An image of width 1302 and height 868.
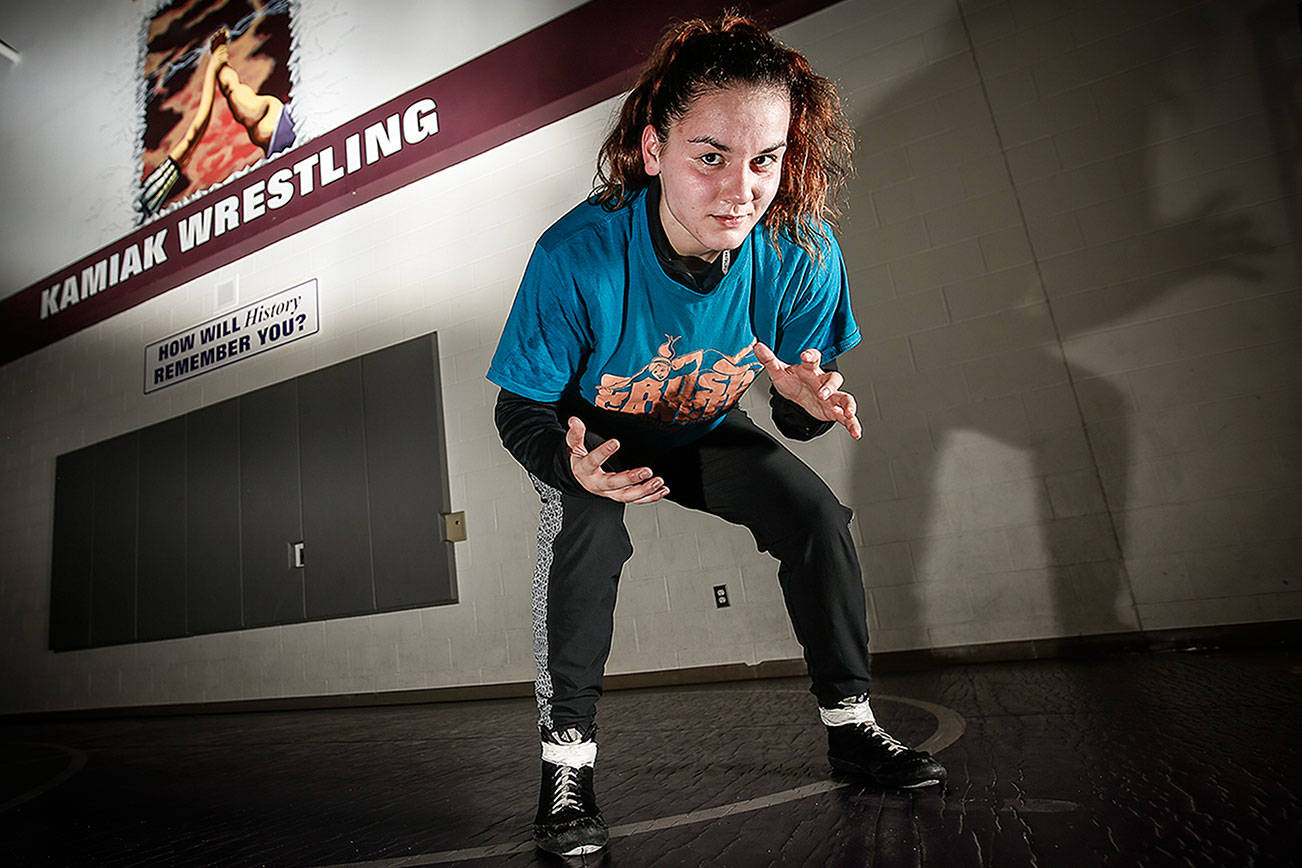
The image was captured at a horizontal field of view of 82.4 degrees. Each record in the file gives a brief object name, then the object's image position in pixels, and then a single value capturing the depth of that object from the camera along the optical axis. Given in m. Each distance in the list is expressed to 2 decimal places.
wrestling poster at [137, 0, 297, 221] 5.04
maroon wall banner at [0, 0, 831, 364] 3.86
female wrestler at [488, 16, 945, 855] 1.12
